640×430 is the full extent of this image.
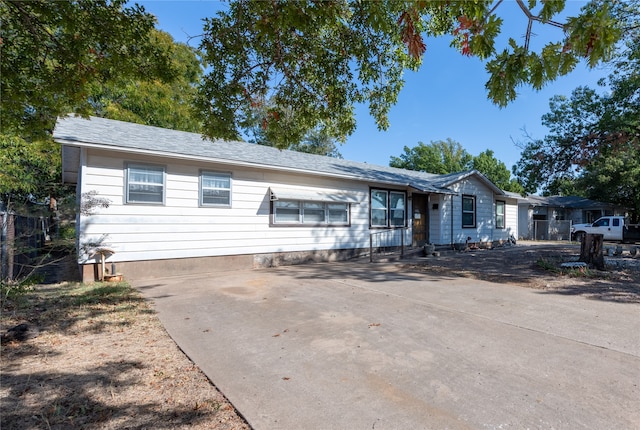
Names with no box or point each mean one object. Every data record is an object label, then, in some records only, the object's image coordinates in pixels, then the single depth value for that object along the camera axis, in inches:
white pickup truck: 746.2
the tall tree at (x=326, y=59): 105.3
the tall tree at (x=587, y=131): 468.1
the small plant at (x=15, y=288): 165.2
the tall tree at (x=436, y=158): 1568.7
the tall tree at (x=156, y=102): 602.5
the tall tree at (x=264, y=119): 225.6
